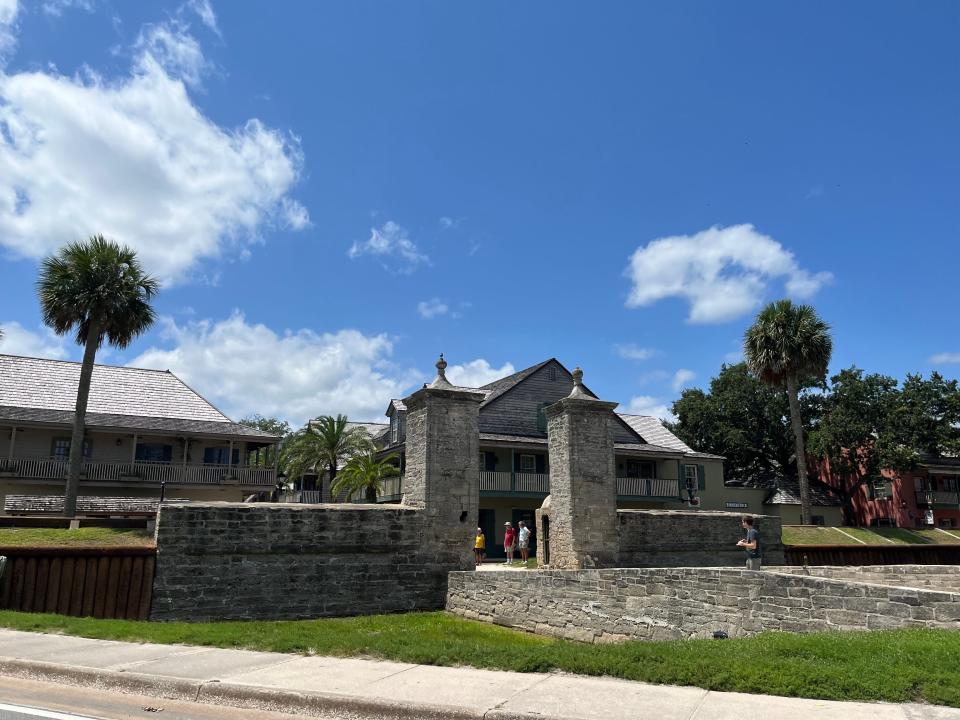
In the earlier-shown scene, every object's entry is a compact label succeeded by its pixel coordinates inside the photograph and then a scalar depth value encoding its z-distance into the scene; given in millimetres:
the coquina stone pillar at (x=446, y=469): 16953
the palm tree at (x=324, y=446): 36969
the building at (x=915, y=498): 46844
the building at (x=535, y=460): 32406
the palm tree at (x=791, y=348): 35344
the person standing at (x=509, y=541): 23188
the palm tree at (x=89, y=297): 24375
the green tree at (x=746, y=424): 51062
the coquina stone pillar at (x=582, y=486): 17719
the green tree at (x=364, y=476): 33219
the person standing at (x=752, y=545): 15194
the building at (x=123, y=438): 31844
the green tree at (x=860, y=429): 44906
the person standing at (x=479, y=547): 23175
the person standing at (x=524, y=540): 23438
